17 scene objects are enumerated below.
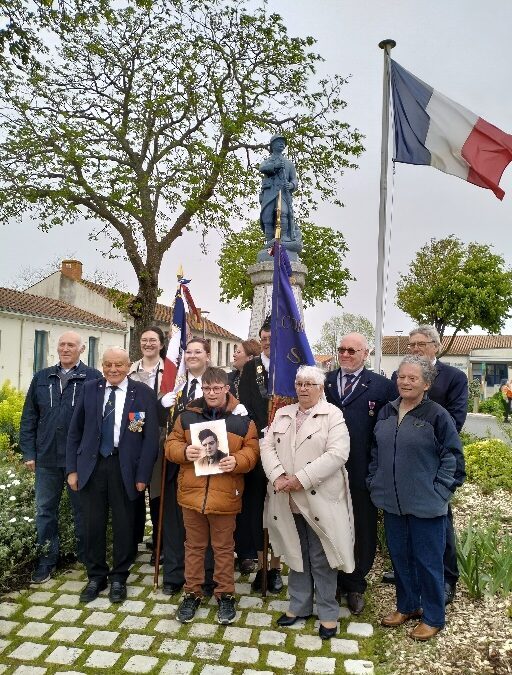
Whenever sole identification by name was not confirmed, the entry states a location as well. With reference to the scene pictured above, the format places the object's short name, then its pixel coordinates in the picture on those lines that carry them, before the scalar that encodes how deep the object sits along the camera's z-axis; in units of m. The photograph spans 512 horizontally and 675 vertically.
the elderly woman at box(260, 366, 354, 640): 3.74
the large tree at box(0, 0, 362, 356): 16.06
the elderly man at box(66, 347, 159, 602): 4.34
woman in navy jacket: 3.60
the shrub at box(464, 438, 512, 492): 7.51
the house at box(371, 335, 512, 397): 52.00
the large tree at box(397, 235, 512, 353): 30.50
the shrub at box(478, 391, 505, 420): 24.73
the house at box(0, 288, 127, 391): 23.23
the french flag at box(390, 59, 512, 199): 6.43
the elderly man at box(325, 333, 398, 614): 4.16
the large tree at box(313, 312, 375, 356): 58.88
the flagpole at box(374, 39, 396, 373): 6.93
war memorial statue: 9.96
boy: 3.94
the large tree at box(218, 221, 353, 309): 28.78
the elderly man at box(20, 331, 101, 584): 4.63
